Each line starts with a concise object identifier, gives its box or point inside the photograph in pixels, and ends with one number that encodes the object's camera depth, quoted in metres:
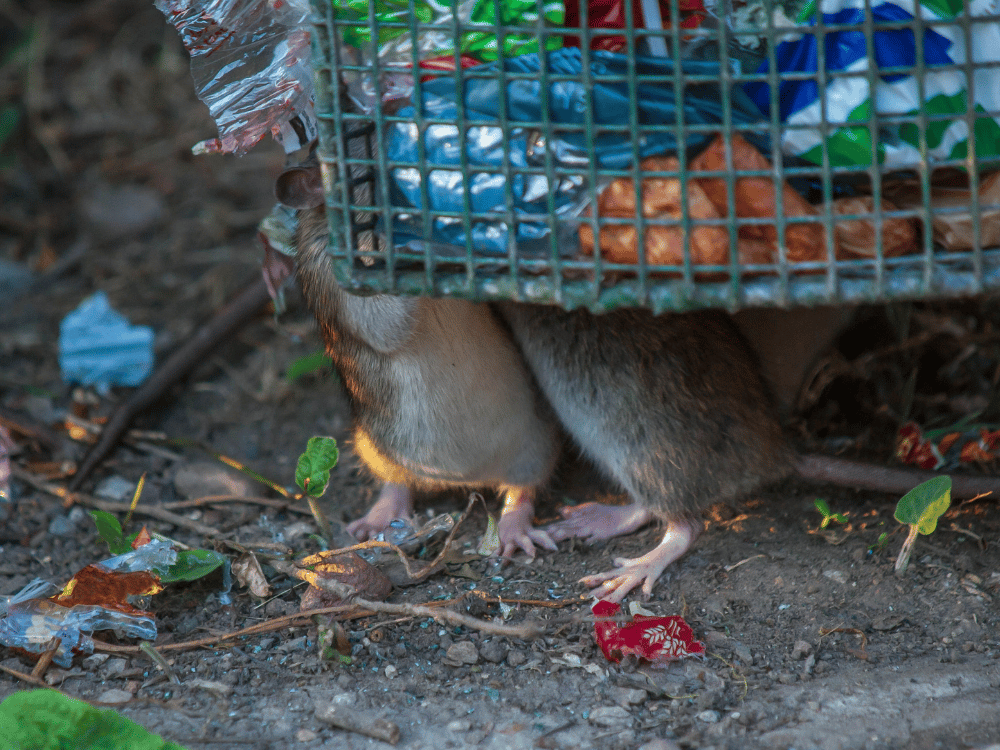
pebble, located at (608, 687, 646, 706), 4.84
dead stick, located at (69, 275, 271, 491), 7.79
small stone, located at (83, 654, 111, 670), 5.18
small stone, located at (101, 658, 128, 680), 5.11
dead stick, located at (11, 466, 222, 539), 6.65
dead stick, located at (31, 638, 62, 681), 5.07
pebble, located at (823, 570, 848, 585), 5.73
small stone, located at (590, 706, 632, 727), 4.70
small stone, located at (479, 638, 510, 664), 5.23
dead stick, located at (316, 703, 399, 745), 4.54
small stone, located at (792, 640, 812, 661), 5.17
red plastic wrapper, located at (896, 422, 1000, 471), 6.79
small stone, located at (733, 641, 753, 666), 5.15
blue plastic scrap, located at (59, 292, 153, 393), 8.59
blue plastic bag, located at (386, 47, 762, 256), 4.04
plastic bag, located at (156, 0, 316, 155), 5.15
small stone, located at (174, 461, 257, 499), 7.31
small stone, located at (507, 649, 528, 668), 5.21
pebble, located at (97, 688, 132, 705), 4.87
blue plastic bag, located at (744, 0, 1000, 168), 3.86
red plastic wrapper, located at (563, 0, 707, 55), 4.36
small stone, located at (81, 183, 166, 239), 10.94
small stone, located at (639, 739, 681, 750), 4.42
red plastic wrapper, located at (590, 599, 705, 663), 5.09
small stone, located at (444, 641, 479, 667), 5.20
